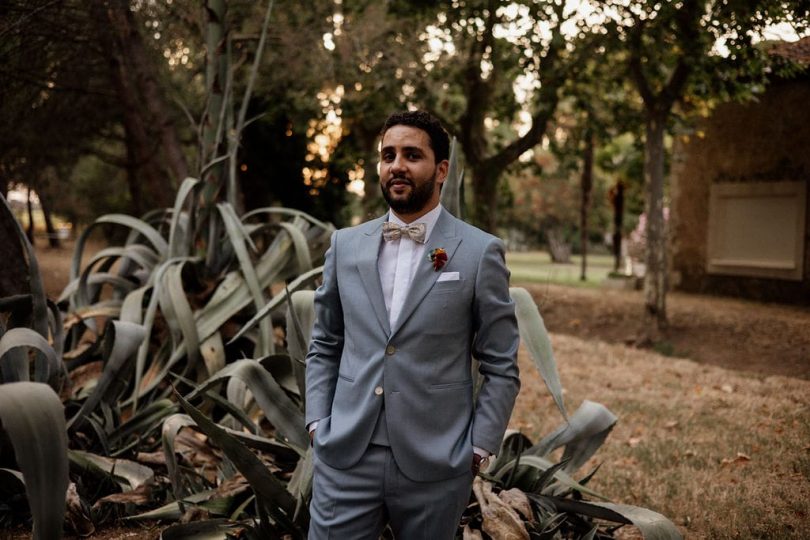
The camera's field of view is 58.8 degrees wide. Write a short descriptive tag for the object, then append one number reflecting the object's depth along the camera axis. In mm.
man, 1895
